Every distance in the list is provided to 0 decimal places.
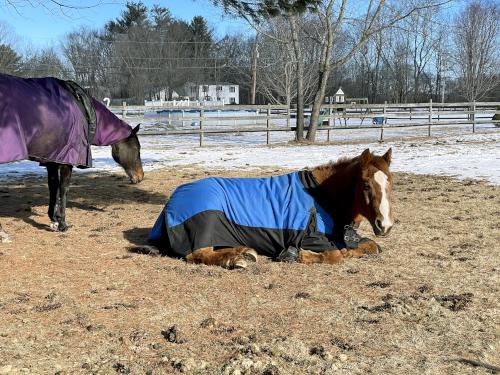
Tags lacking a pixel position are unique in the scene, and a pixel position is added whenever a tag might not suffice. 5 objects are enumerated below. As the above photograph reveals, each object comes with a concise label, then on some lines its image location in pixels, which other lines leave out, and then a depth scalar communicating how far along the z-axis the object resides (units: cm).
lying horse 456
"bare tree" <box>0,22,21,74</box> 3938
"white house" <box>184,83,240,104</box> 6588
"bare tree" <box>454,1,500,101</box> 4391
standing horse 507
